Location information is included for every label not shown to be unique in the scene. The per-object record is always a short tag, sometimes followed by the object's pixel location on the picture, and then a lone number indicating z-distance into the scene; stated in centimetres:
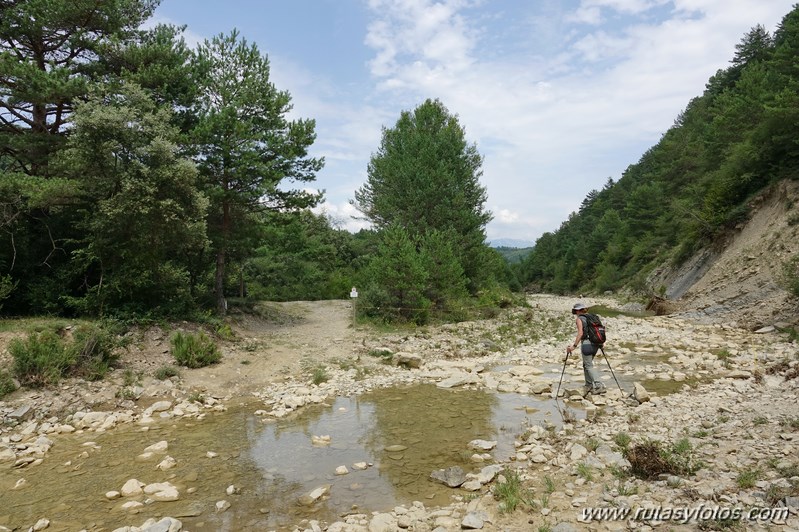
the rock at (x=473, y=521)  530
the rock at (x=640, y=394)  990
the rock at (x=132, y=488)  675
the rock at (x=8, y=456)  812
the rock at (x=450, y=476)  662
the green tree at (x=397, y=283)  2264
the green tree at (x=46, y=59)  1463
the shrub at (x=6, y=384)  1018
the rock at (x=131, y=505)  631
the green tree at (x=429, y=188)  2944
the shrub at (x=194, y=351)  1352
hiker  1082
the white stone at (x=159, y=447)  844
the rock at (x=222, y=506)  624
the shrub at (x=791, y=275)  1753
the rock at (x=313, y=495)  637
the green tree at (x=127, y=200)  1403
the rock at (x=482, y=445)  804
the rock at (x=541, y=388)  1147
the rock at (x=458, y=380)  1277
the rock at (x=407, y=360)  1514
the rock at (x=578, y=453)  691
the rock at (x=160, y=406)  1096
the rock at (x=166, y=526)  560
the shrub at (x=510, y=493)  560
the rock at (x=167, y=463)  765
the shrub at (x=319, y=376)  1332
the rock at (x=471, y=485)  647
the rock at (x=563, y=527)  484
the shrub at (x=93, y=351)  1164
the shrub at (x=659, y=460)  577
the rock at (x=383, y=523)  549
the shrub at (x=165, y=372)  1238
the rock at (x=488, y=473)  665
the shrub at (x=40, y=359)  1064
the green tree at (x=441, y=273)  2467
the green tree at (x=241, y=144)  1917
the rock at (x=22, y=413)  965
